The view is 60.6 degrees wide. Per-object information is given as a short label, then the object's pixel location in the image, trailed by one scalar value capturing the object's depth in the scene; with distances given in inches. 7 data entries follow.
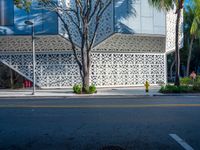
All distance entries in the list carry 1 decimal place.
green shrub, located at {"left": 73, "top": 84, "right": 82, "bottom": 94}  499.1
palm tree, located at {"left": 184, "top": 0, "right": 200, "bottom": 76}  492.3
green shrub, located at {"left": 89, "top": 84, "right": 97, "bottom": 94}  499.1
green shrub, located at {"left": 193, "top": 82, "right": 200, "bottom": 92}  489.1
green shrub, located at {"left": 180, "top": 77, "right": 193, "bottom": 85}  626.3
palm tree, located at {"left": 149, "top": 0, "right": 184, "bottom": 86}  485.7
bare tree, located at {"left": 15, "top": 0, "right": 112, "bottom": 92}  497.2
